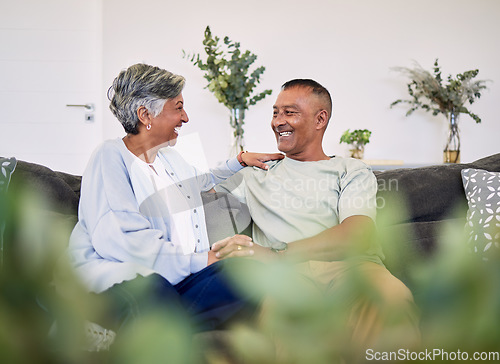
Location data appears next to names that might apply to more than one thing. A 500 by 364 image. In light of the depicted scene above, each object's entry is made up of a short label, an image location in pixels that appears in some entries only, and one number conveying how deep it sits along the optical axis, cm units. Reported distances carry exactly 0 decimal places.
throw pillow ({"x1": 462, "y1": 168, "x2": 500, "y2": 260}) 185
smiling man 156
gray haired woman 123
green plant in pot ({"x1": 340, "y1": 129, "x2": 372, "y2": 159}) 360
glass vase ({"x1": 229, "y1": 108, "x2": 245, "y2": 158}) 355
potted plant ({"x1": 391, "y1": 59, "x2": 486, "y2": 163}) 362
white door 392
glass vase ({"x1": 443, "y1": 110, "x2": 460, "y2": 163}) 367
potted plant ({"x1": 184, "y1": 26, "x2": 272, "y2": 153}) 342
